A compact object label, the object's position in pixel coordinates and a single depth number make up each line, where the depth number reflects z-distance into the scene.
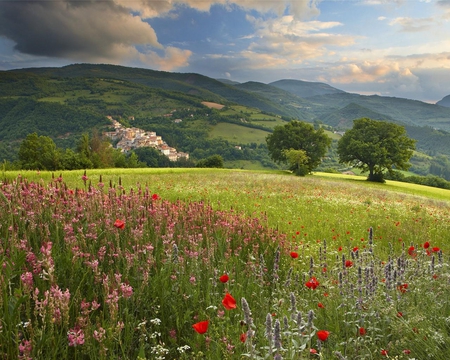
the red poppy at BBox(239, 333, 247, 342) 2.23
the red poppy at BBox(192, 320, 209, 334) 2.02
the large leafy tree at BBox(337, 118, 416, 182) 49.84
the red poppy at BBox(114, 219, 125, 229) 3.60
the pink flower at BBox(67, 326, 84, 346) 2.23
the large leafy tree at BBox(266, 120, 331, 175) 58.31
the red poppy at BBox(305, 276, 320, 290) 3.16
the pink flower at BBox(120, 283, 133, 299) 2.72
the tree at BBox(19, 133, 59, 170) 57.59
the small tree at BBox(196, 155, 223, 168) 69.00
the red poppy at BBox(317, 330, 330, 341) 2.05
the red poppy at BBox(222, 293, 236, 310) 2.21
